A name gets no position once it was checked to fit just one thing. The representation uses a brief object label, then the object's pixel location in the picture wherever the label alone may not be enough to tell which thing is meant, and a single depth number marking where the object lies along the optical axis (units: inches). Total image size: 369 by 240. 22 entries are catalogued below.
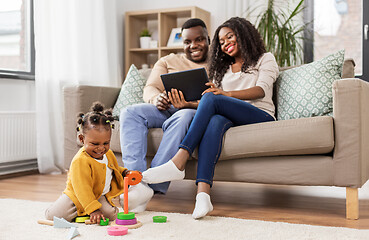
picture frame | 156.6
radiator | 121.7
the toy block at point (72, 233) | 59.1
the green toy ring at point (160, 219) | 67.8
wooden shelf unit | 156.1
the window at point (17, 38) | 132.1
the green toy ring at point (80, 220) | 67.3
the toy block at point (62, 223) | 64.4
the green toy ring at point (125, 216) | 64.9
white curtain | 129.3
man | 75.7
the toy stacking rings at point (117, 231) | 60.4
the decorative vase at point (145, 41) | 162.1
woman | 74.9
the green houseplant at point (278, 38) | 135.1
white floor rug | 59.9
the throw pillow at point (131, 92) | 105.8
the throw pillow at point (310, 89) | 86.2
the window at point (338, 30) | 148.2
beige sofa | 73.0
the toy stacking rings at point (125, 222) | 64.6
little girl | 65.8
